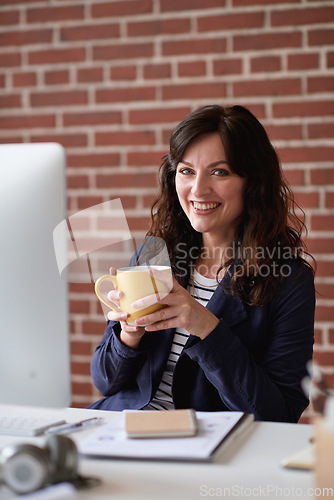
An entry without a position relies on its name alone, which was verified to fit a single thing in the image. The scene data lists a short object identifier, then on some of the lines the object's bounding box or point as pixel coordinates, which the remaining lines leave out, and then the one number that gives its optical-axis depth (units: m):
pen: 3.03
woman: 3.57
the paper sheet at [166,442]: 2.56
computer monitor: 2.61
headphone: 2.21
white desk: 2.29
